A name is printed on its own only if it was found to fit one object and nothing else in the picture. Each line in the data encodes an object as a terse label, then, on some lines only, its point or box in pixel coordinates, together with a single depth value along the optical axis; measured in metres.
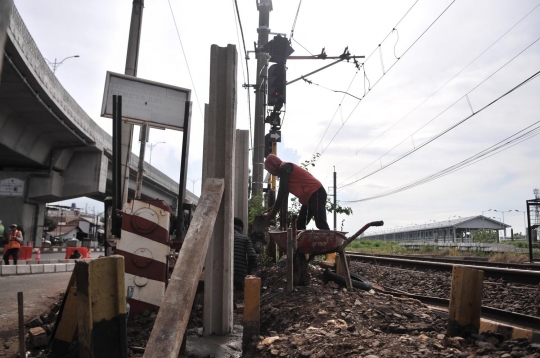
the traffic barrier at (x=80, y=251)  18.32
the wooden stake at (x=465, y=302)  3.12
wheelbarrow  4.89
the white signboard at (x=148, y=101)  4.88
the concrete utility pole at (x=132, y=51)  7.96
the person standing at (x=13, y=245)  12.58
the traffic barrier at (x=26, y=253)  16.61
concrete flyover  13.77
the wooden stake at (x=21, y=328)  2.36
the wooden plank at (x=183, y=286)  2.02
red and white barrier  3.92
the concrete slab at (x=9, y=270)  10.73
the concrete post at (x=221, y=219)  3.79
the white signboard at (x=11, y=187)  20.09
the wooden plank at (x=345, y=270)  5.05
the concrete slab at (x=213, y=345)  3.33
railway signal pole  11.60
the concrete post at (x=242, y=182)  8.83
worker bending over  5.64
